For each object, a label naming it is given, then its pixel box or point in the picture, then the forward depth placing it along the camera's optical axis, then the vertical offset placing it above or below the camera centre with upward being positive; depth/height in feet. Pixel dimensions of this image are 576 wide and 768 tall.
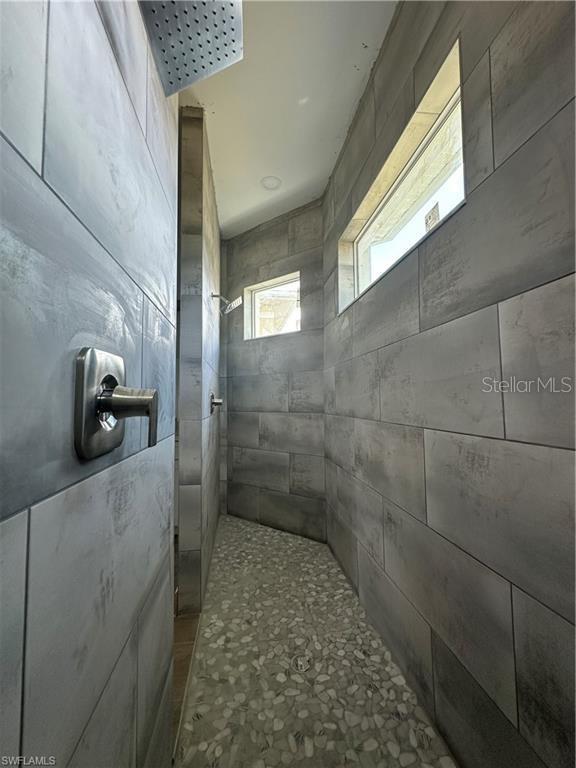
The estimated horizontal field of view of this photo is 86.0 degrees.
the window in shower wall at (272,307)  9.23 +2.68
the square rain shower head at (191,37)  2.16 +2.69
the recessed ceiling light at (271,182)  7.70 +5.33
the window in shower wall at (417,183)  3.78 +3.29
